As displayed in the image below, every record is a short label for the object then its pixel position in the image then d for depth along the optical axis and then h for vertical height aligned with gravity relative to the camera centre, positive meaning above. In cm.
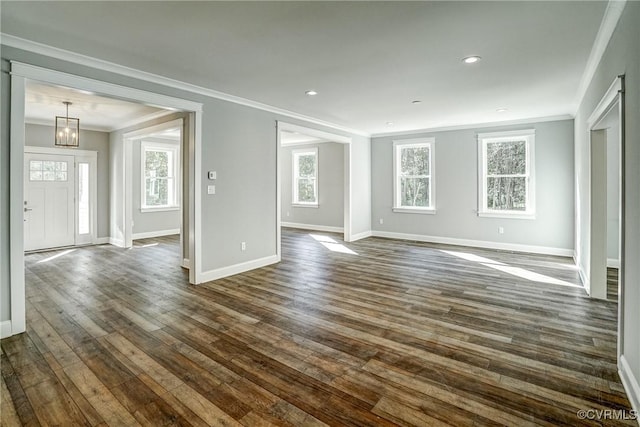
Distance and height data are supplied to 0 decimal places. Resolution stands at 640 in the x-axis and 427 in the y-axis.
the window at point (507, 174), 628 +77
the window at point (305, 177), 971 +111
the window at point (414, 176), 747 +89
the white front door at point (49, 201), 634 +24
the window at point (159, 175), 815 +98
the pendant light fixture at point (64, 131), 546 +151
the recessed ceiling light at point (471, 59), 321 +157
